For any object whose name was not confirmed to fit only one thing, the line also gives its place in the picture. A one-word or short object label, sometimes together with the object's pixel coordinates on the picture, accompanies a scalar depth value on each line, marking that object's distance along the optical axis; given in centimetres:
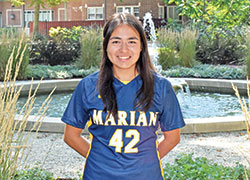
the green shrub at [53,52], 1432
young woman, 188
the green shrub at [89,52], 1279
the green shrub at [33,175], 319
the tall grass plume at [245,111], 190
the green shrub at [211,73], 1138
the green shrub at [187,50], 1286
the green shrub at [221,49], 1440
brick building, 3142
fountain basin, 549
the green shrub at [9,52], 1060
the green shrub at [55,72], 1130
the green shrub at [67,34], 1540
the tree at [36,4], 2201
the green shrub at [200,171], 321
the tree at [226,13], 1600
